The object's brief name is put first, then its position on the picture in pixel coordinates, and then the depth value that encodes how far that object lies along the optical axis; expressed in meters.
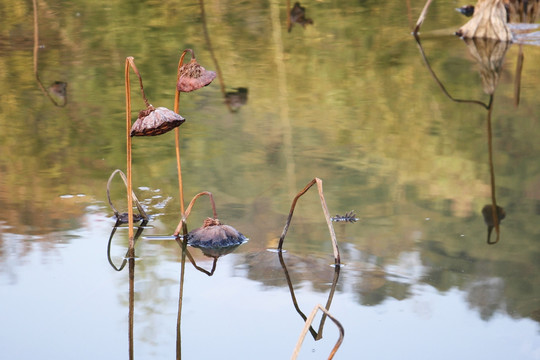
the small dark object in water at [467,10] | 15.27
